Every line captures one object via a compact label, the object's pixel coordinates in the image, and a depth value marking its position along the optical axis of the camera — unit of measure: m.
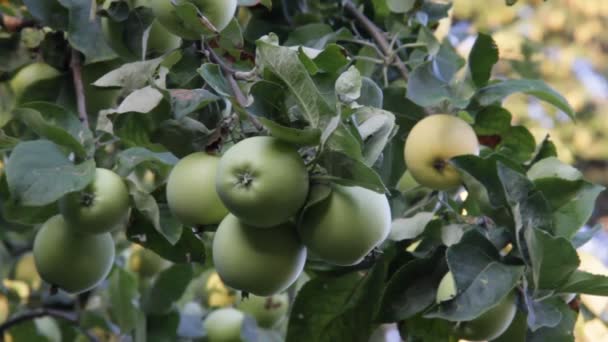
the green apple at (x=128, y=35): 1.92
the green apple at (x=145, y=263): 2.42
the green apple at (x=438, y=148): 1.94
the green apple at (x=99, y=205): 1.83
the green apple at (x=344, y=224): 1.76
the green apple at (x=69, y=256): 1.88
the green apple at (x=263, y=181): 1.73
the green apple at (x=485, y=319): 1.86
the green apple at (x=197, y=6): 1.87
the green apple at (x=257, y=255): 1.77
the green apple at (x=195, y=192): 1.80
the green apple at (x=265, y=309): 2.36
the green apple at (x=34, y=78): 2.01
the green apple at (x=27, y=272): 2.56
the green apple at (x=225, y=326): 2.30
